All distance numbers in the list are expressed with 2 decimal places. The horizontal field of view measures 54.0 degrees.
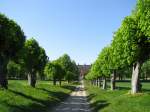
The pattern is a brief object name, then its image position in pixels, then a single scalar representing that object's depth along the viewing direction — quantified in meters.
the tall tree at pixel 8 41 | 13.55
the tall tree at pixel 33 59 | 23.05
